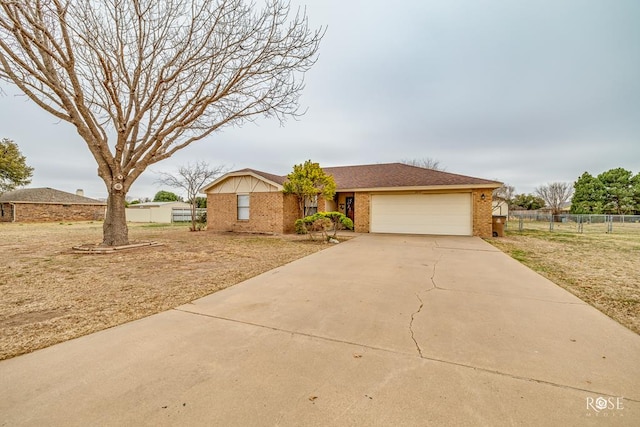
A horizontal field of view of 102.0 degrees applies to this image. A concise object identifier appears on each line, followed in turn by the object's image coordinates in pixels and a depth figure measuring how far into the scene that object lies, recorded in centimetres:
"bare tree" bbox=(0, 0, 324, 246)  690
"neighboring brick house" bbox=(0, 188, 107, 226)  2514
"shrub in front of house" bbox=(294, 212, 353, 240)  1088
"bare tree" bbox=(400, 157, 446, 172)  3616
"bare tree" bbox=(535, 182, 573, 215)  3484
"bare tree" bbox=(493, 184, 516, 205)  3500
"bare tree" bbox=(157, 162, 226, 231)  1761
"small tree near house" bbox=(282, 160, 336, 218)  1159
